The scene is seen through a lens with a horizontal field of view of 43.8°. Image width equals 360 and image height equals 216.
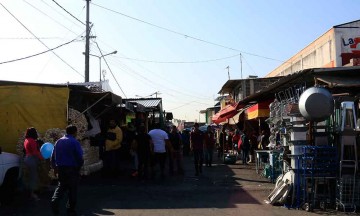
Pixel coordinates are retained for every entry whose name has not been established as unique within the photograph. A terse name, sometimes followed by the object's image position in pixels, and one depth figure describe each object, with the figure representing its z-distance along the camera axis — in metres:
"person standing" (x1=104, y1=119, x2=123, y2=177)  13.86
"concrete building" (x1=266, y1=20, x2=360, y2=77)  29.25
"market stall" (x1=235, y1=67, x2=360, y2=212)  8.95
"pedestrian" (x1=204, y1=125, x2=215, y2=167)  17.66
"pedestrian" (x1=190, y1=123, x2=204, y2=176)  15.38
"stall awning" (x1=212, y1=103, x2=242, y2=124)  22.44
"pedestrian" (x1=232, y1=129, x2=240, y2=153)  22.78
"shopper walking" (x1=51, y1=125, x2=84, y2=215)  7.98
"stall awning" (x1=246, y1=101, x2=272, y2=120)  16.75
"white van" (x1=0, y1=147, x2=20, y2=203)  9.77
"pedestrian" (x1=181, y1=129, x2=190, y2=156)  26.55
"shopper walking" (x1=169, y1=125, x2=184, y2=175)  15.83
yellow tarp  11.96
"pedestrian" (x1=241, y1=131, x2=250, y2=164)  19.30
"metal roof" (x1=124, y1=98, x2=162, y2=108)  22.56
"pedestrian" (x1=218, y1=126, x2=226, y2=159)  22.93
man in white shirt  14.06
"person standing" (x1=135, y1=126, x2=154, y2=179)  13.65
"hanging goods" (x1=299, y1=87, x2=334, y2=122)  8.97
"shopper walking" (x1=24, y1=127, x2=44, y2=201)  10.37
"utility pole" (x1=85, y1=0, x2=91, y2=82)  28.56
